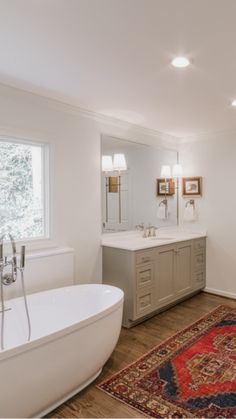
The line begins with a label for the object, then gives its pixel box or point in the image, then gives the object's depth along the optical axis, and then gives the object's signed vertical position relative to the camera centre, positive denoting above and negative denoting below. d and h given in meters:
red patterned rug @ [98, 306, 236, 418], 1.99 -1.38
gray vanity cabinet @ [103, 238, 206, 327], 3.15 -0.86
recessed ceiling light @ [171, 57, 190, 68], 2.08 +1.01
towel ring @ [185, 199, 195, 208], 4.47 -0.02
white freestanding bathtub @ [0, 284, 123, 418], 1.65 -0.96
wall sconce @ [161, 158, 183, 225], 4.34 +0.46
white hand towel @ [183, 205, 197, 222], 4.41 -0.17
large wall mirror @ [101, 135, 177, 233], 3.60 +0.21
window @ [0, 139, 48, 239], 2.71 +0.13
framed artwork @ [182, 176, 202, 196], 4.38 +0.24
